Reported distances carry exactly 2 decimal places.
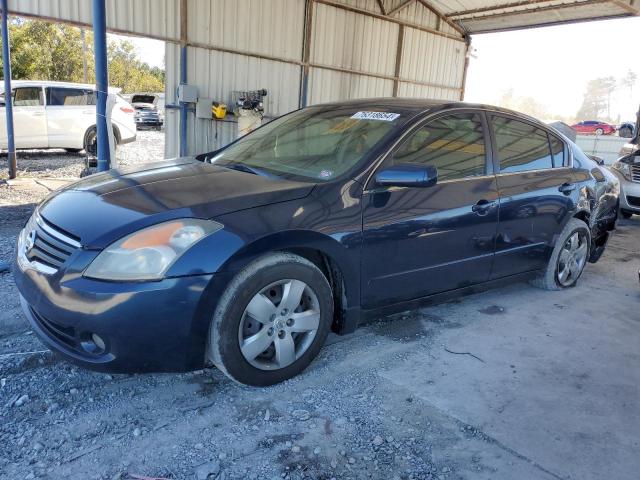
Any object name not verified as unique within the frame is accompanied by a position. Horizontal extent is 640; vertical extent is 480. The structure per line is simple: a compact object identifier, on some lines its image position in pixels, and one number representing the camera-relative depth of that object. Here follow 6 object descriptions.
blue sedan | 2.25
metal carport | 8.79
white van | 11.00
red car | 32.47
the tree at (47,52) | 24.34
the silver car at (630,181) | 7.96
